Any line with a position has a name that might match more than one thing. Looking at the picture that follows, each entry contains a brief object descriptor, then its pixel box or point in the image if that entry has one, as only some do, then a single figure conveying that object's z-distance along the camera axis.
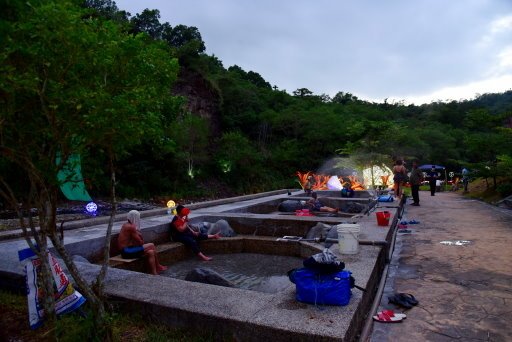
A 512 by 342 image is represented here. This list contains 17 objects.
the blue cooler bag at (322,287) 3.98
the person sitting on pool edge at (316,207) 13.76
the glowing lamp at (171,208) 11.54
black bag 4.11
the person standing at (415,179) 15.82
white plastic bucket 6.12
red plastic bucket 8.55
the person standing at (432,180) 22.00
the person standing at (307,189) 17.31
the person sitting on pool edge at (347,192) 16.52
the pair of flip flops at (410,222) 11.38
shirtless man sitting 6.98
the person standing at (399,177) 16.00
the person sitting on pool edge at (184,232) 8.59
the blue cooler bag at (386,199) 14.24
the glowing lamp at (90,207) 11.51
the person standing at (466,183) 24.42
